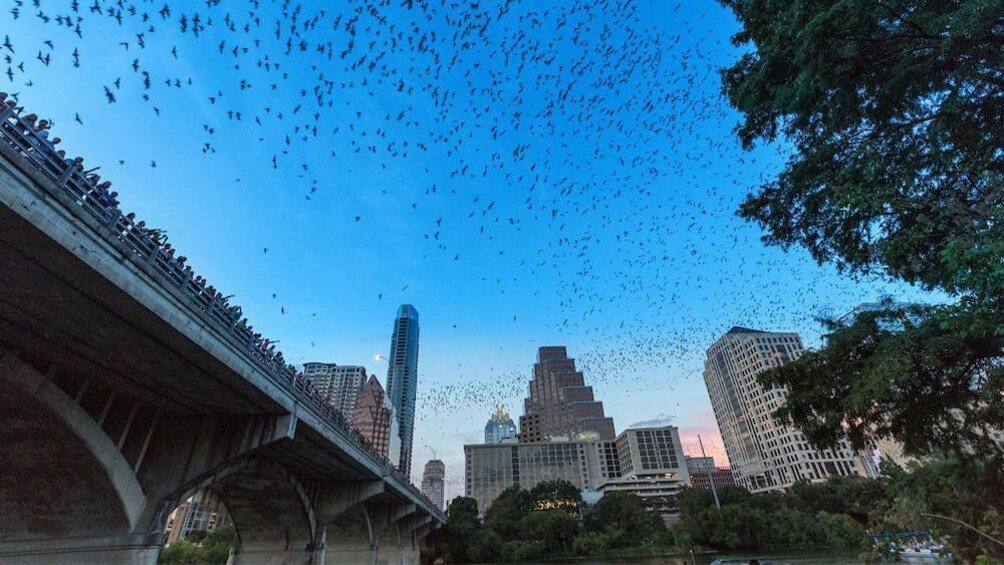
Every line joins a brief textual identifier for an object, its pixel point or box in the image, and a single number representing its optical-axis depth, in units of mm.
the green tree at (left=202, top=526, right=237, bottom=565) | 53219
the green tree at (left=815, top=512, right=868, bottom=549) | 51659
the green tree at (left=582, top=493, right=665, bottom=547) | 63938
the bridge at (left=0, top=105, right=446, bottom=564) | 7215
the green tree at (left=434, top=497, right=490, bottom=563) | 66688
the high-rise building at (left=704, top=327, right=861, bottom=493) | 105812
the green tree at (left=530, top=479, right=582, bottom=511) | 88562
